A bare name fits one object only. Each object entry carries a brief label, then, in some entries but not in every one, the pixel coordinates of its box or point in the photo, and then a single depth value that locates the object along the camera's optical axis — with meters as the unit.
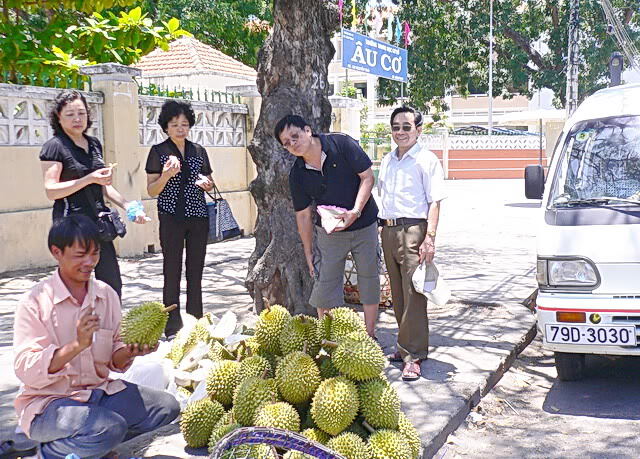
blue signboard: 9.73
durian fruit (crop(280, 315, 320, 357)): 3.75
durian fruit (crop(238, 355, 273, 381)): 3.71
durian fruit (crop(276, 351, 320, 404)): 3.50
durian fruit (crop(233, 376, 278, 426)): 3.52
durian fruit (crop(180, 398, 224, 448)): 3.76
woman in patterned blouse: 5.43
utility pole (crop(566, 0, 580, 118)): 16.50
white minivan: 4.62
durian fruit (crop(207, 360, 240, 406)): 3.81
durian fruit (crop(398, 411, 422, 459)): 3.54
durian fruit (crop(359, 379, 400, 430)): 3.46
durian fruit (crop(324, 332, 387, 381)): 3.48
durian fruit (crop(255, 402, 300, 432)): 3.32
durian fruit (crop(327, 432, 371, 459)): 3.28
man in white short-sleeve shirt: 4.99
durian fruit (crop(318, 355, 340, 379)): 3.66
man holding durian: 3.08
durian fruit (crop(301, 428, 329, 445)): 3.39
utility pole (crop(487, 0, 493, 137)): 29.61
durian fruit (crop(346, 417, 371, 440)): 3.49
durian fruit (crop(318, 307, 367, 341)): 3.73
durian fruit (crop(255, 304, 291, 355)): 3.90
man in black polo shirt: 5.04
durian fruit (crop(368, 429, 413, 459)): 3.32
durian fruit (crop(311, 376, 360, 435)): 3.35
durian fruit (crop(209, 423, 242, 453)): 3.55
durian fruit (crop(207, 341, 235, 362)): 4.08
